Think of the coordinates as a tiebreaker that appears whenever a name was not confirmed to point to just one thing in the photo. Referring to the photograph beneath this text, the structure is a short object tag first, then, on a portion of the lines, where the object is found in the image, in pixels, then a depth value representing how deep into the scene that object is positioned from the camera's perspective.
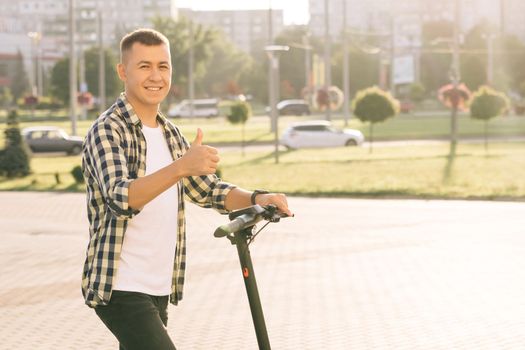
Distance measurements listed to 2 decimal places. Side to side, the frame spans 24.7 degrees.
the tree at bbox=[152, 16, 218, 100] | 116.88
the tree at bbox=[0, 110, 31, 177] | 32.31
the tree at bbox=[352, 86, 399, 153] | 46.38
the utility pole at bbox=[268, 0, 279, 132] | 47.03
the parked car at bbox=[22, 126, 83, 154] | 47.06
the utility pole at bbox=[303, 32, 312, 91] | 135.50
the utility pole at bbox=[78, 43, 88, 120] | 66.79
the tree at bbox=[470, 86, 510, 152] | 45.62
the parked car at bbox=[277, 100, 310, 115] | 99.94
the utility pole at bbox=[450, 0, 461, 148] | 46.22
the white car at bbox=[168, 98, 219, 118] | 99.81
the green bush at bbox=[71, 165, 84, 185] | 28.58
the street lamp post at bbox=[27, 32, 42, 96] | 156.40
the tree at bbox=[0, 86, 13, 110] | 119.11
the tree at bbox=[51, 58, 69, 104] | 98.56
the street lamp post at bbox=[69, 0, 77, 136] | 45.44
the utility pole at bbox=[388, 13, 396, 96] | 113.06
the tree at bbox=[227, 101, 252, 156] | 47.91
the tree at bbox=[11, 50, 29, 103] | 150.62
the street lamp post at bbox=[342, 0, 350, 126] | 79.11
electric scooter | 3.77
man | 4.14
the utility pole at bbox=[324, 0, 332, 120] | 65.12
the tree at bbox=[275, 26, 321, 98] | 136.25
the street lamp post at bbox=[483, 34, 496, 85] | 92.39
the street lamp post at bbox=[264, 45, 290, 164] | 39.56
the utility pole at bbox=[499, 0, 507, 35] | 116.22
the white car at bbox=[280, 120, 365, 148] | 49.22
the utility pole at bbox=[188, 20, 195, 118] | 91.69
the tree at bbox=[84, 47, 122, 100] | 101.06
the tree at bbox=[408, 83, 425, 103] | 113.81
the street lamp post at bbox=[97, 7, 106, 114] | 76.78
